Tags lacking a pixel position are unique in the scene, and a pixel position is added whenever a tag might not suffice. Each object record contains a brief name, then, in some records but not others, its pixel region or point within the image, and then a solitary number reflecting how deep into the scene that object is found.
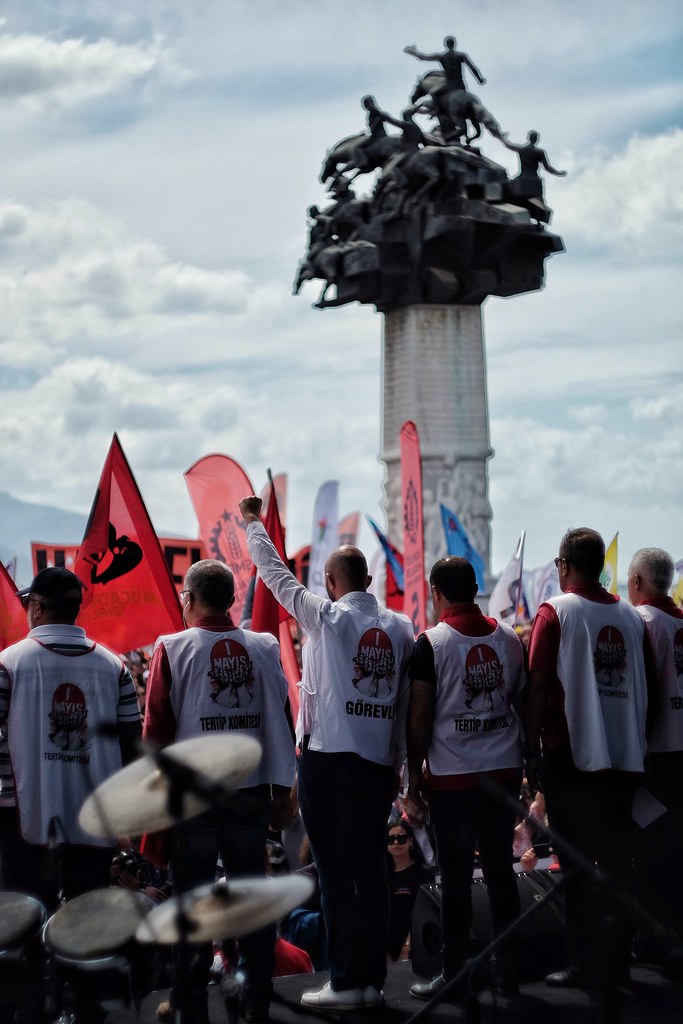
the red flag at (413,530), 11.52
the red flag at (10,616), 8.37
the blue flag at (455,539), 14.91
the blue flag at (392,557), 14.07
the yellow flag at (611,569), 13.61
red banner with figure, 8.06
